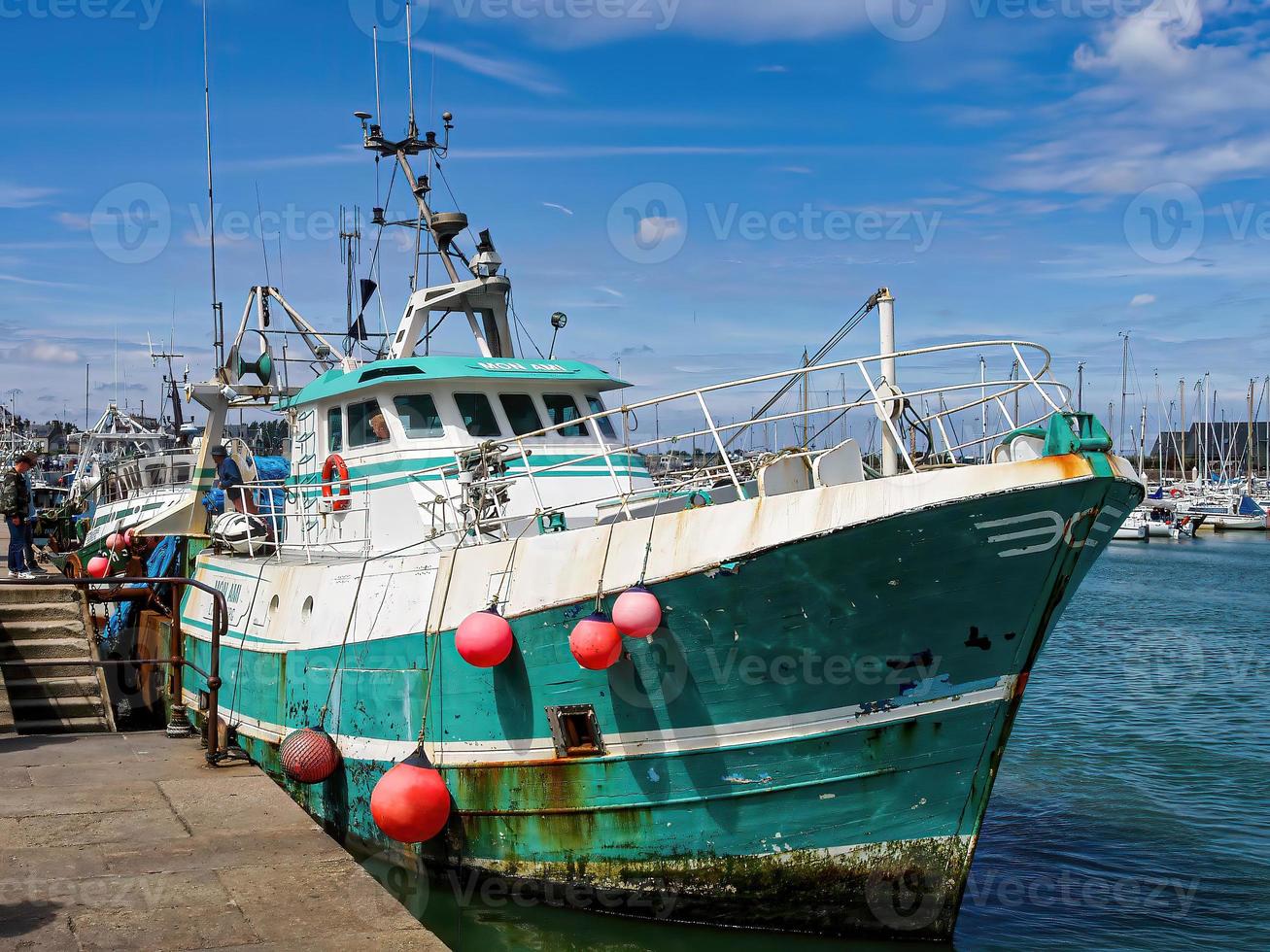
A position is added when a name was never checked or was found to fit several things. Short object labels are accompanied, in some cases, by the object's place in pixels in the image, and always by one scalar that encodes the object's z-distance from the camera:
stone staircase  10.87
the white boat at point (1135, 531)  59.28
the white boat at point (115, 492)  19.67
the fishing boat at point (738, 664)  7.31
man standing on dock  14.28
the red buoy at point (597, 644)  7.37
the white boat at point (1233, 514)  66.31
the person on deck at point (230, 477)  13.68
